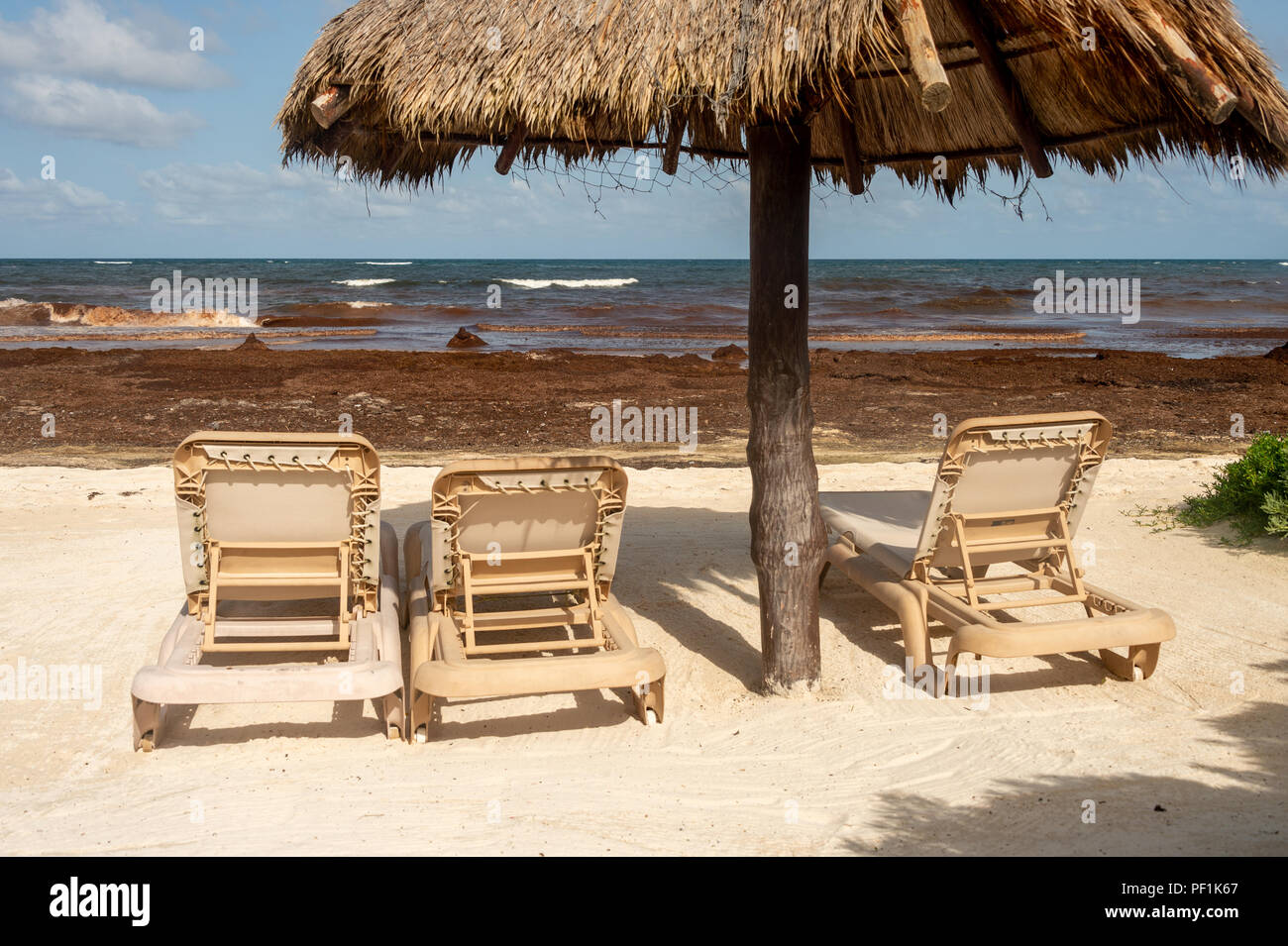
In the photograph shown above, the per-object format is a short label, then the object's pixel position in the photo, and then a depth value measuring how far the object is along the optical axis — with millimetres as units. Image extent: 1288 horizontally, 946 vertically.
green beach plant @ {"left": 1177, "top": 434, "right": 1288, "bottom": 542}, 6062
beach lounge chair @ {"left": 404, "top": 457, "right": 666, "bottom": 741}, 3758
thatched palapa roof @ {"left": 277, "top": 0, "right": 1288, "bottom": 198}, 3396
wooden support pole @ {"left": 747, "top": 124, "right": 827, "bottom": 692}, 4164
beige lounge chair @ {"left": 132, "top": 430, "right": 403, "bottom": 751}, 3666
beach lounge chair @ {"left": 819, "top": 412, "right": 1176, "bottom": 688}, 4109
